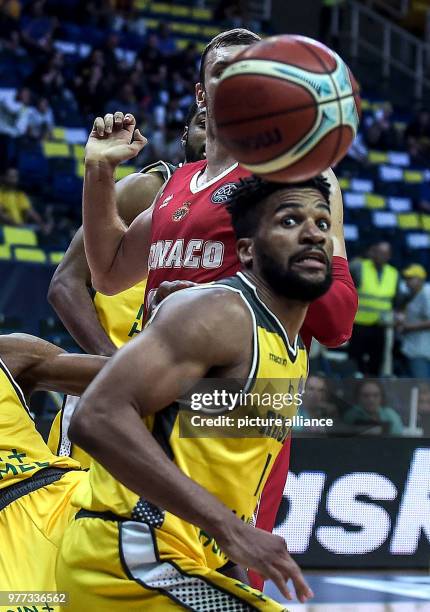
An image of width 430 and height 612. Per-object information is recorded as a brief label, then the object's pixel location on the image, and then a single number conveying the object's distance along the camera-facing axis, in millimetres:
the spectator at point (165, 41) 16422
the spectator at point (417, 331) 9266
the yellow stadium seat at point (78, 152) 12398
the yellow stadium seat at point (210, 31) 17797
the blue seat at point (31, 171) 11883
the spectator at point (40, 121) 12477
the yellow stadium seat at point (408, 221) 14697
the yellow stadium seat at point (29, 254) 9266
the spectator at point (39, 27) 14352
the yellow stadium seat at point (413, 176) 16547
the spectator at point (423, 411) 7061
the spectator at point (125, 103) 13657
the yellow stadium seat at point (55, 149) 12248
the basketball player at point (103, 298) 4453
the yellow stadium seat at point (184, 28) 17500
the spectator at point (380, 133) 17484
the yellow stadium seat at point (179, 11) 17844
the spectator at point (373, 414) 6941
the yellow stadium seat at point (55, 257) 9337
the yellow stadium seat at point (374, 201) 14933
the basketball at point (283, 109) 2832
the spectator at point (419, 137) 17688
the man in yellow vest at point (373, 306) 9219
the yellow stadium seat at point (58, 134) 12789
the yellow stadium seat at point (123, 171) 11844
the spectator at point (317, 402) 6652
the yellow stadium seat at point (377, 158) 17000
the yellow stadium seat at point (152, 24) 17219
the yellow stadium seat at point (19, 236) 9884
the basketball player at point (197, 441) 2445
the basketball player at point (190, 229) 3277
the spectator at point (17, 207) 10734
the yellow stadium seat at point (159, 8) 17719
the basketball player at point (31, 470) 3105
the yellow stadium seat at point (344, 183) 15305
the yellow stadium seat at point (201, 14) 18100
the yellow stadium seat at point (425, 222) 14773
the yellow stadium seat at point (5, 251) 9347
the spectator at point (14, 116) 12430
